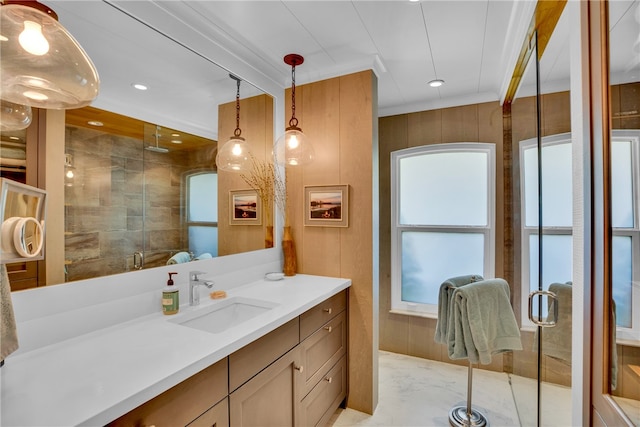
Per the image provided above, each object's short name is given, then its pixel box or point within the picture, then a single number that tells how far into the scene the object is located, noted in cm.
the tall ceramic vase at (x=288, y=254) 231
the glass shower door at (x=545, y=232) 114
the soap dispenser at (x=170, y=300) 143
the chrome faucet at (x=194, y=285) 157
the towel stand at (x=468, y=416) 199
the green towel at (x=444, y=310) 206
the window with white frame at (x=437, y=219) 273
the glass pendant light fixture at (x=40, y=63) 66
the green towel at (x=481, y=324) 188
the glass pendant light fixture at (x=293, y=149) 196
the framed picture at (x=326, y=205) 221
